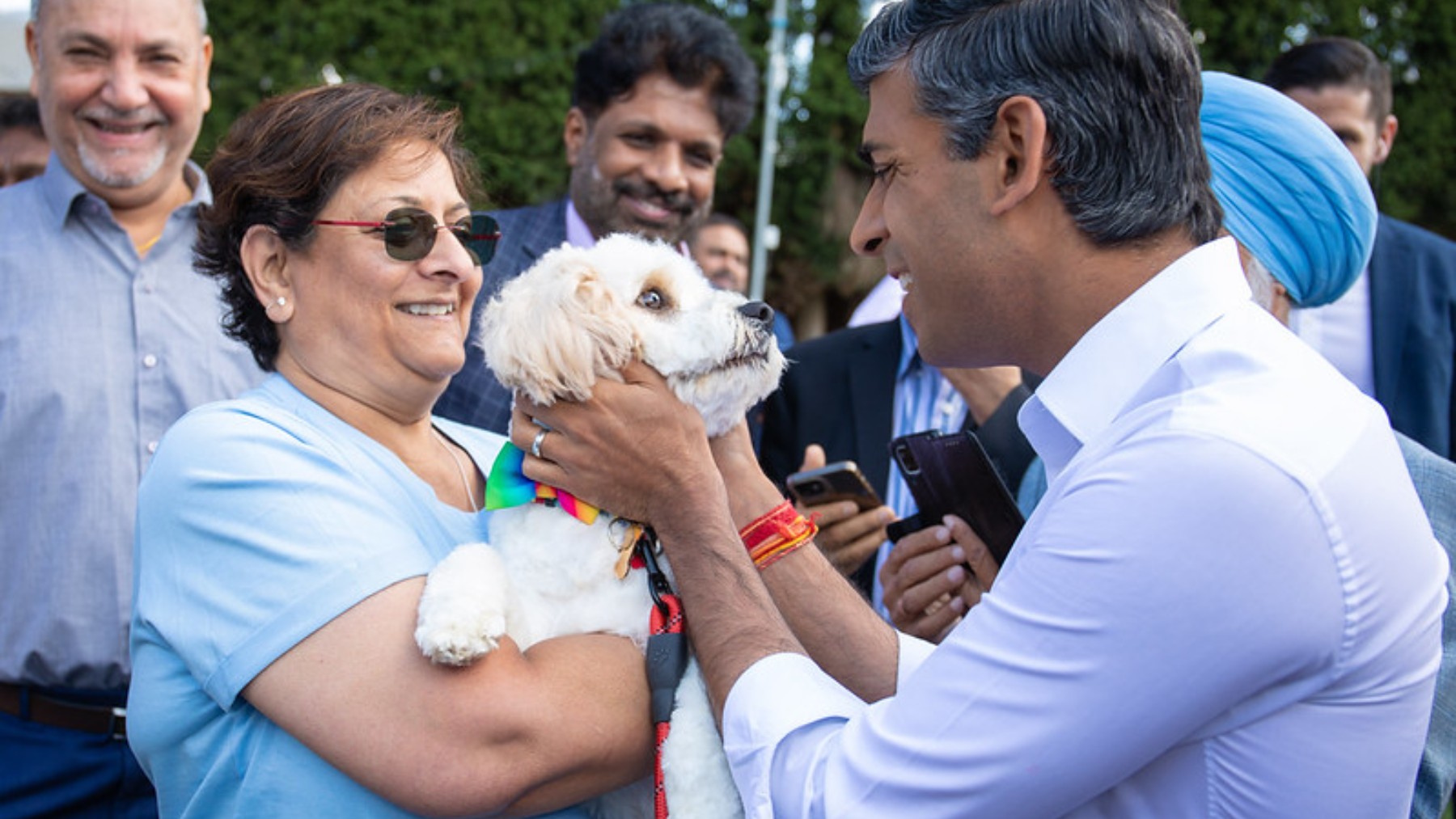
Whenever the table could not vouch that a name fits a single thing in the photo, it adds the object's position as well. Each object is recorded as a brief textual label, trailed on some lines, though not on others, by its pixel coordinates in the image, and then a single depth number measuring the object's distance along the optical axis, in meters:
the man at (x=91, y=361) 2.96
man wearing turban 2.27
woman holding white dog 1.83
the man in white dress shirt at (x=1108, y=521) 1.33
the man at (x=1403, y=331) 3.87
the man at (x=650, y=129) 4.15
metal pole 8.94
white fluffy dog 2.02
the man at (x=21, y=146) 5.00
